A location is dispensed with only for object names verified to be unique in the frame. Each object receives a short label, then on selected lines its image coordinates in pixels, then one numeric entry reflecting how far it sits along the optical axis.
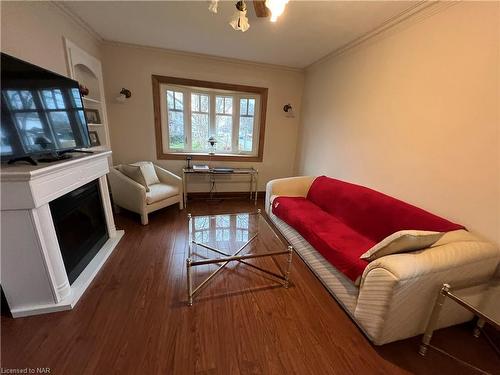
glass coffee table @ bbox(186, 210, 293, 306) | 1.95
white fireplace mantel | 1.20
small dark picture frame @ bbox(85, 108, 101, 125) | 2.76
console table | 3.45
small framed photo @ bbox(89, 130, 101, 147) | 2.72
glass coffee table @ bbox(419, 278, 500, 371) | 1.08
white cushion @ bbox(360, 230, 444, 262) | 1.29
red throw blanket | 1.62
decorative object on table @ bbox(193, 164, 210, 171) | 3.47
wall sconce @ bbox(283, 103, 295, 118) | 3.79
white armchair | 2.63
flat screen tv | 1.22
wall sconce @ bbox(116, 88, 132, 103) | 3.05
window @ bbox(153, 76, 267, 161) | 3.42
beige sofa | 1.18
